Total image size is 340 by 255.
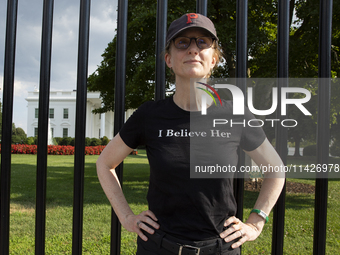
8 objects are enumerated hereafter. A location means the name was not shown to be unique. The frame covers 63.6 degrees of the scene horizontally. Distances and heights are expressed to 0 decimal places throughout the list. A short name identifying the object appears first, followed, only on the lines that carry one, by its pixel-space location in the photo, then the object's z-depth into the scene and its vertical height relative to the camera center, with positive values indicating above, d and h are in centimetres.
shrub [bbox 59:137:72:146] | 3484 -129
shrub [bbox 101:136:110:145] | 3405 -102
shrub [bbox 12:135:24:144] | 2998 -113
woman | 155 -25
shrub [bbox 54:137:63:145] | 3621 -125
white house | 5269 +324
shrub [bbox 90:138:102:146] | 3275 -125
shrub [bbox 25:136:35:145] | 2978 -119
